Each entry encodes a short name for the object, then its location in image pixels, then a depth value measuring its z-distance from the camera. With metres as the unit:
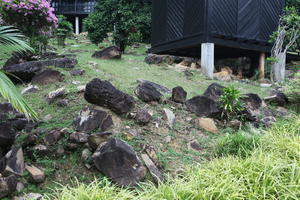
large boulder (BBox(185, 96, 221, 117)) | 5.14
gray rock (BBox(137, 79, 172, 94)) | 6.31
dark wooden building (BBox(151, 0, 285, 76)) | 10.05
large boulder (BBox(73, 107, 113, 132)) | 4.02
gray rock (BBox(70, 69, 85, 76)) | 6.52
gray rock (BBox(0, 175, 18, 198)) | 2.88
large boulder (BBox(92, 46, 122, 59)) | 9.70
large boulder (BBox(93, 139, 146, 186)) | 3.29
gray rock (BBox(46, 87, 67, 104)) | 5.07
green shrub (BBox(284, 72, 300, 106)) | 6.56
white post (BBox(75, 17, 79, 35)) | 29.39
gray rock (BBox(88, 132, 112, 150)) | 3.63
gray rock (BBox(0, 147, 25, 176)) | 3.11
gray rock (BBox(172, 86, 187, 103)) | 5.45
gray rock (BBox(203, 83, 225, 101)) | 5.71
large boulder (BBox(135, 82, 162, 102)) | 5.10
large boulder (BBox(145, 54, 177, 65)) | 10.70
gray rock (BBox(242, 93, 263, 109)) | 6.14
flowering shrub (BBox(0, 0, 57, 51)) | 7.15
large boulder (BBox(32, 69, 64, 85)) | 6.12
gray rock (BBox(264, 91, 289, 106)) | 6.77
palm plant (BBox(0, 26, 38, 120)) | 2.21
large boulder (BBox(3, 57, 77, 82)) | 6.28
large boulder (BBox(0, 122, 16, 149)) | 3.44
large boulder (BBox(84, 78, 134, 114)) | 4.33
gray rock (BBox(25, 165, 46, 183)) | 3.20
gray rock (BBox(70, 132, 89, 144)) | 3.73
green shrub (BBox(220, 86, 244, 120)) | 5.13
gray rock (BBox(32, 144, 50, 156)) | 3.60
